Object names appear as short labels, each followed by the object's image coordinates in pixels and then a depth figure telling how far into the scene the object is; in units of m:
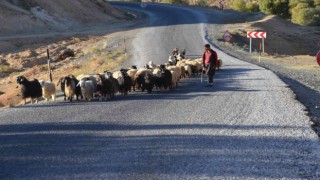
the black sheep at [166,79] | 19.53
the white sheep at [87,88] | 17.59
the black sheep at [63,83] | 18.32
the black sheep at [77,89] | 17.89
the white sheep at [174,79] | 20.19
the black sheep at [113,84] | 18.25
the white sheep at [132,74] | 20.14
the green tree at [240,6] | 92.31
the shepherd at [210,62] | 19.72
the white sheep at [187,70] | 23.74
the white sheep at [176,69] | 20.80
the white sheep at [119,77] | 19.00
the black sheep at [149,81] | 19.36
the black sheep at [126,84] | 19.13
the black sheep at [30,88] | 18.44
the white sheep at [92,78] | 17.90
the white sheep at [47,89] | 18.69
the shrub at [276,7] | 84.81
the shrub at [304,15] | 81.06
